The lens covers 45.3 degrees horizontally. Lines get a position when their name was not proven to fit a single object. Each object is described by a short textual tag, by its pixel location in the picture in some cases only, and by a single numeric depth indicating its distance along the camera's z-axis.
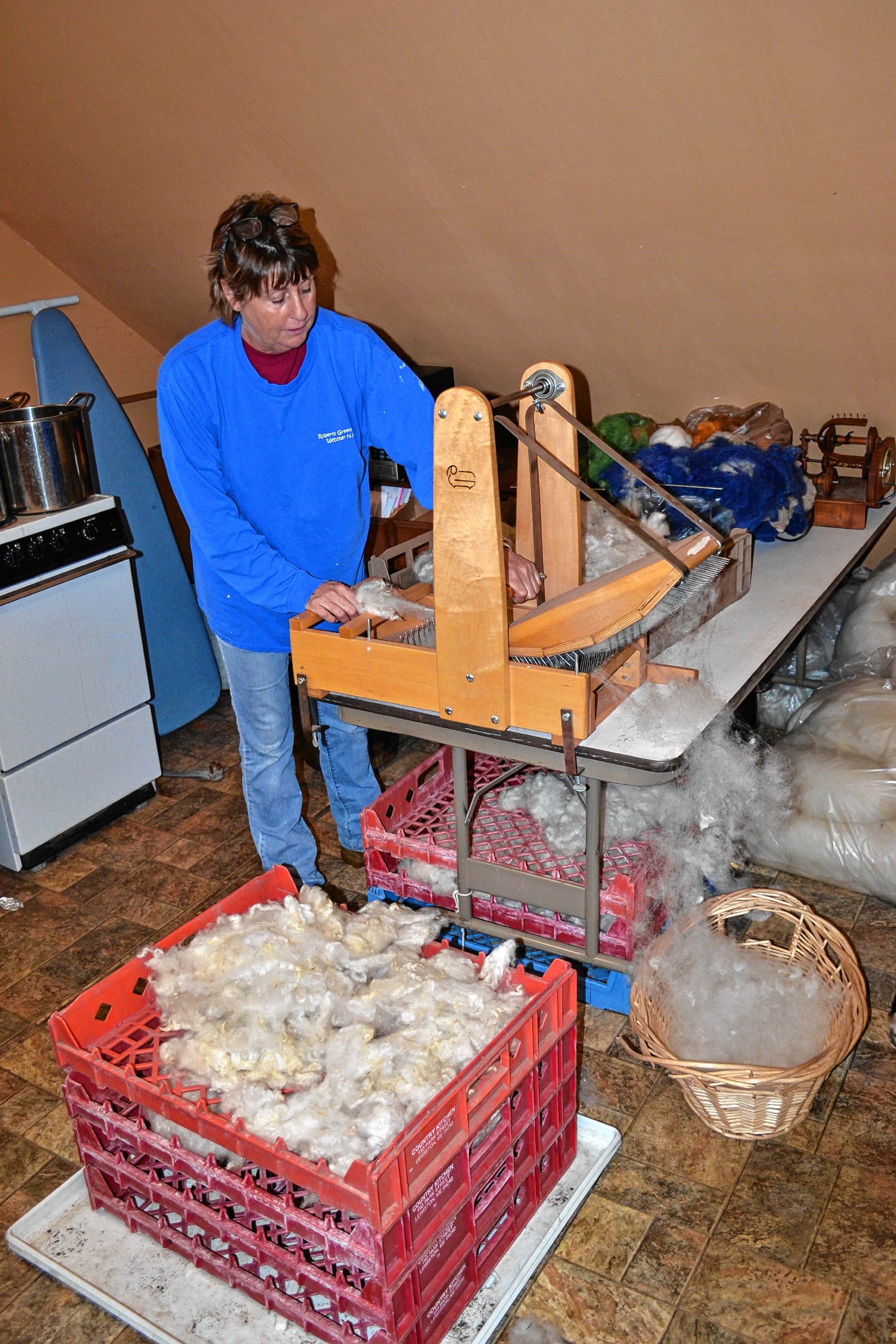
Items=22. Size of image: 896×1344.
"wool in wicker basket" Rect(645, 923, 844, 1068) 1.96
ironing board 3.26
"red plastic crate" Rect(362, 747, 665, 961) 2.17
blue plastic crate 2.25
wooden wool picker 1.75
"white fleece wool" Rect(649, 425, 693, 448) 2.90
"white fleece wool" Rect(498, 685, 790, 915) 2.29
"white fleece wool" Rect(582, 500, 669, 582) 2.40
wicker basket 1.80
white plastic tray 1.65
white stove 2.79
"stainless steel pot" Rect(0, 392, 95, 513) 2.78
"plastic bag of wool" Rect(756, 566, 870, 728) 3.25
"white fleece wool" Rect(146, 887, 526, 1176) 1.55
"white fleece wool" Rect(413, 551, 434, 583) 2.32
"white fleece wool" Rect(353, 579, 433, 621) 2.01
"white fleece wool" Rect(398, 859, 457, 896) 2.44
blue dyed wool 2.64
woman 2.00
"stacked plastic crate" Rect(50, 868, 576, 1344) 1.44
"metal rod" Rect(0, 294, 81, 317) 3.70
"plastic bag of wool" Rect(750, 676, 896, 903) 2.51
